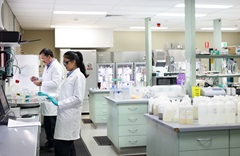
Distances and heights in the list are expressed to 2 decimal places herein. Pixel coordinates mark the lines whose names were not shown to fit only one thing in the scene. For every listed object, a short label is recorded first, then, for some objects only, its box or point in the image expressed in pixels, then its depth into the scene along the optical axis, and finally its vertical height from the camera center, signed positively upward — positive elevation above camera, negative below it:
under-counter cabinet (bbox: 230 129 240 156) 3.19 -0.69
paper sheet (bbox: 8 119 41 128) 3.09 -0.48
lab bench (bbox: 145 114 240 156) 3.07 -0.65
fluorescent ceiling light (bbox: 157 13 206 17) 7.75 +1.45
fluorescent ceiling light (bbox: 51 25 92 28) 9.58 +1.46
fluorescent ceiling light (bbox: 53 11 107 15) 7.30 +1.44
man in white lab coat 4.98 -0.11
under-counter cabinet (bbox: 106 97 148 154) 5.07 -0.81
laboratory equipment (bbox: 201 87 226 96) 5.23 -0.29
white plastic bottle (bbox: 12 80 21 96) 5.37 -0.20
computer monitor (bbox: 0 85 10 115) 3.38 -0.32
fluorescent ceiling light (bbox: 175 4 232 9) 6.75 +1.44
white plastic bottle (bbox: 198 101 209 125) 3.17 -0.40
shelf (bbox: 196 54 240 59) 5.29 +0.29
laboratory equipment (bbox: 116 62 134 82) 9.98 +0.08
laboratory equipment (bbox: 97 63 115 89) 9.93 +0.08
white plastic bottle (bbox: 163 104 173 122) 3.33 -0.41
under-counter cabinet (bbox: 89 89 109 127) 7.43 -0.74
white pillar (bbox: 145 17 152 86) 7.88 +0.42
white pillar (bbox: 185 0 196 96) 5.35 +0.50
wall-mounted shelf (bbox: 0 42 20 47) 3.89 +0.40
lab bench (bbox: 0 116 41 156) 2.08 -0.50
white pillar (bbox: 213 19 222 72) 8.52 +1.06
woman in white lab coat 3.56 -0.36
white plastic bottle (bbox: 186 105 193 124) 3.18 -0.40
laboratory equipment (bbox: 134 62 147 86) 9.80 +0.16
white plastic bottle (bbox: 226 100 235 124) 3.22 -0.39
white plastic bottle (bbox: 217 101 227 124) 3.21 -0.40
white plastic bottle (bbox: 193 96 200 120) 3.44 -0.37
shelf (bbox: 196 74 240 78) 5.55 -0.03
